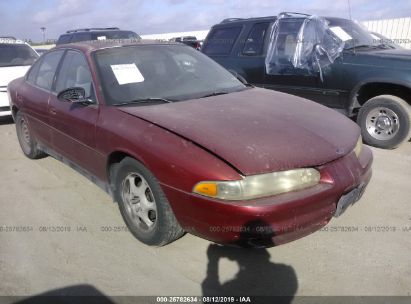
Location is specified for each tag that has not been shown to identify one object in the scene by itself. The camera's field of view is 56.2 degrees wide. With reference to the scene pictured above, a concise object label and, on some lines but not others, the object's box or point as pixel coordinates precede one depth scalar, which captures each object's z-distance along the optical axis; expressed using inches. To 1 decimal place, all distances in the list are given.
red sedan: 95.8
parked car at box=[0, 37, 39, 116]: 290.5
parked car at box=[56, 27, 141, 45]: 440.1
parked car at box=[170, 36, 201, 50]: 585.6
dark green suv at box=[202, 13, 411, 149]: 204.6
